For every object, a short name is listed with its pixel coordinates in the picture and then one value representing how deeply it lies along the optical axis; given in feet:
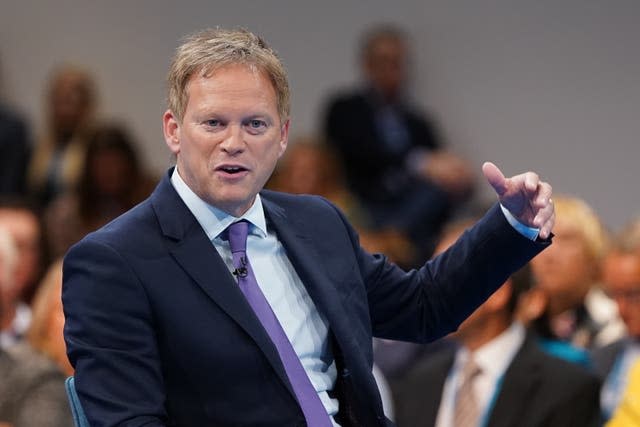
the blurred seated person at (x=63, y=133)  50.78
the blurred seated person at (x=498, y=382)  27.50
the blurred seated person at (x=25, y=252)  36.91
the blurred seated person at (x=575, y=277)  34.55
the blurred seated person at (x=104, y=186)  47.83
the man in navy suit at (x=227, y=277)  15.51
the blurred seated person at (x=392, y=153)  47.55
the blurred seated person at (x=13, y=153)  51.21
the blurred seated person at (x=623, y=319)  30.58
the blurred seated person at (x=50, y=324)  31.04
